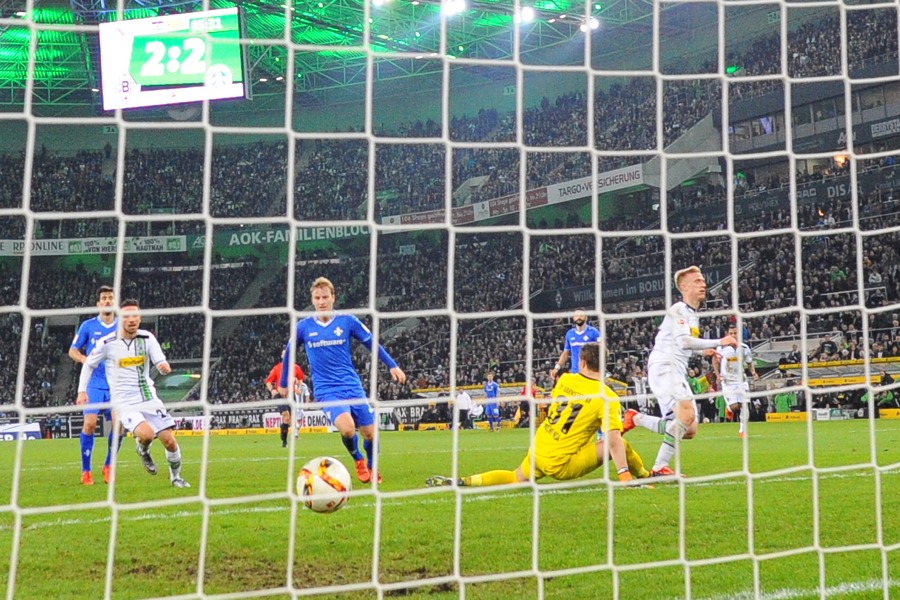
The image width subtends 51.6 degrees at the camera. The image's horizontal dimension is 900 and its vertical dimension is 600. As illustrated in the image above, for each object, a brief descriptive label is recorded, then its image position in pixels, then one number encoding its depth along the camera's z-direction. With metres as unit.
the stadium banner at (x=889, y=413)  17.34
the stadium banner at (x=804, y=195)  22.00
